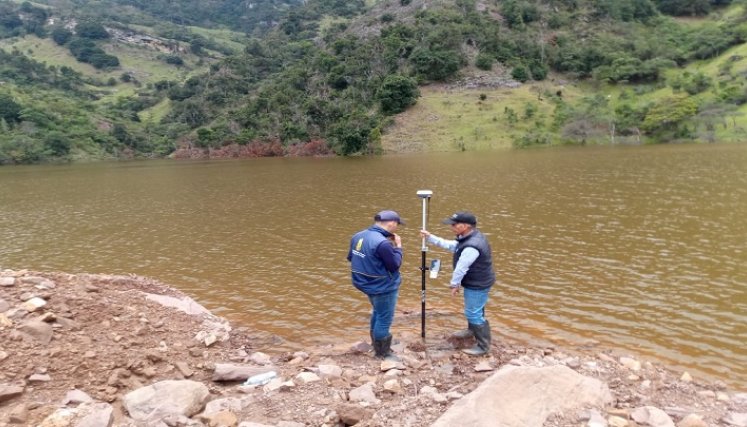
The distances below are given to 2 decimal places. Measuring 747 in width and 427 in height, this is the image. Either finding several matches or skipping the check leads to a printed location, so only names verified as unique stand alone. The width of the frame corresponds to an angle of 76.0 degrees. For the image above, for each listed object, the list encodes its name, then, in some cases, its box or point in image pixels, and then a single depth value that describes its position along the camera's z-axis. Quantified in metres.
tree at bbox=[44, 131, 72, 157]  100.44
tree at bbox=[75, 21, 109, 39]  193.75
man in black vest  8.09
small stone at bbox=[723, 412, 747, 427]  6.12
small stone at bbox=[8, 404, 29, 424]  5.86
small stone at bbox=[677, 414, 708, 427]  5.90
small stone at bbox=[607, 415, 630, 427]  5.82
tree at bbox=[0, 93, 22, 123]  106.75
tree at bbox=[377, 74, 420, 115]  90.12
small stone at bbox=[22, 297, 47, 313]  8.29
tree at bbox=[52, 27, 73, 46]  192.75
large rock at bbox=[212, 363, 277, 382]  7.75
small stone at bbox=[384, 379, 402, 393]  6.96
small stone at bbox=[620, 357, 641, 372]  8.06
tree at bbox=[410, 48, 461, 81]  99.44
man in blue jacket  7.75
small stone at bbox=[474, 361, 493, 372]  7.79
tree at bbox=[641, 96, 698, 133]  74.62
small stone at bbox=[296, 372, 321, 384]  7.32
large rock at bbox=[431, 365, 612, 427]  5.68
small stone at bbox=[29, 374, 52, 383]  6.86
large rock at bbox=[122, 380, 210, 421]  6.27
